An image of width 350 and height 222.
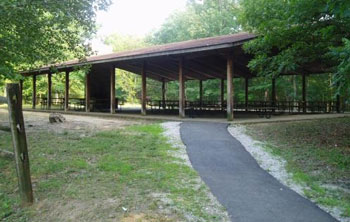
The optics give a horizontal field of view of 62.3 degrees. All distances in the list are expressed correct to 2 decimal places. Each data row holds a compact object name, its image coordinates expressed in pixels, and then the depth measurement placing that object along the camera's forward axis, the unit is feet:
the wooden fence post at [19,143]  11.79
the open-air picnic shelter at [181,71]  35.24
